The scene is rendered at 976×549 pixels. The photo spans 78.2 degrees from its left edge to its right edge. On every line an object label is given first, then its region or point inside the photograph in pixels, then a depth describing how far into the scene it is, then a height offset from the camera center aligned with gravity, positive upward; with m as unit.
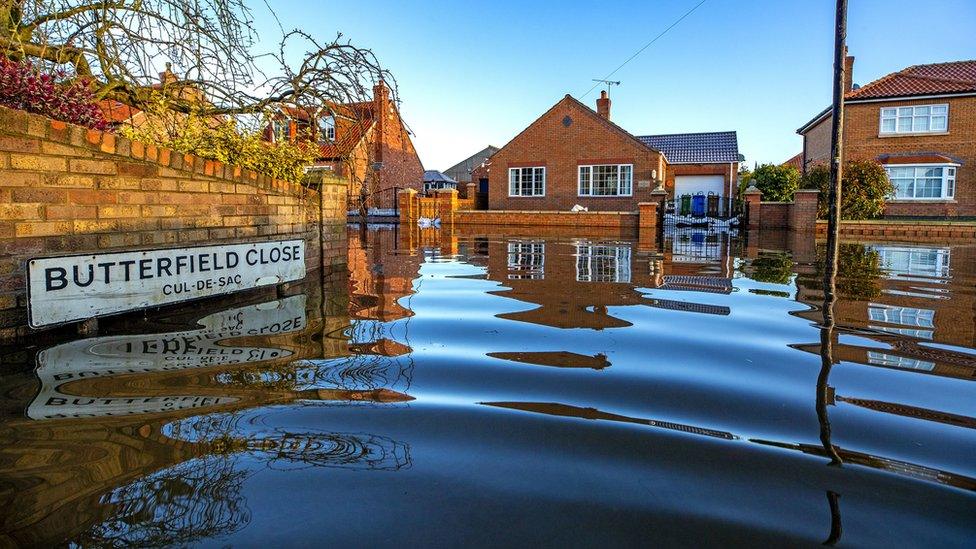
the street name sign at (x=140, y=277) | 3.94 -0.35
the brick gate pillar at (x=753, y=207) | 23.45 +1.15
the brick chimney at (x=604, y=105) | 35.66 +7.74
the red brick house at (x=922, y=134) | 27.69 +4.91
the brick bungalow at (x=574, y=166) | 30.53 +3.68
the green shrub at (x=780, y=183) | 25.70 +2.30
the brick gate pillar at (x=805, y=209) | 20.23 +0.95
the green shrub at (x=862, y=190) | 19.91 +1.58
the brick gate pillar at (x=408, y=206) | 25.98 +1.24
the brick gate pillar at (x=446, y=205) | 26.80 +1.34
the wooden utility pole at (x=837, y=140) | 8.60 +1.44
